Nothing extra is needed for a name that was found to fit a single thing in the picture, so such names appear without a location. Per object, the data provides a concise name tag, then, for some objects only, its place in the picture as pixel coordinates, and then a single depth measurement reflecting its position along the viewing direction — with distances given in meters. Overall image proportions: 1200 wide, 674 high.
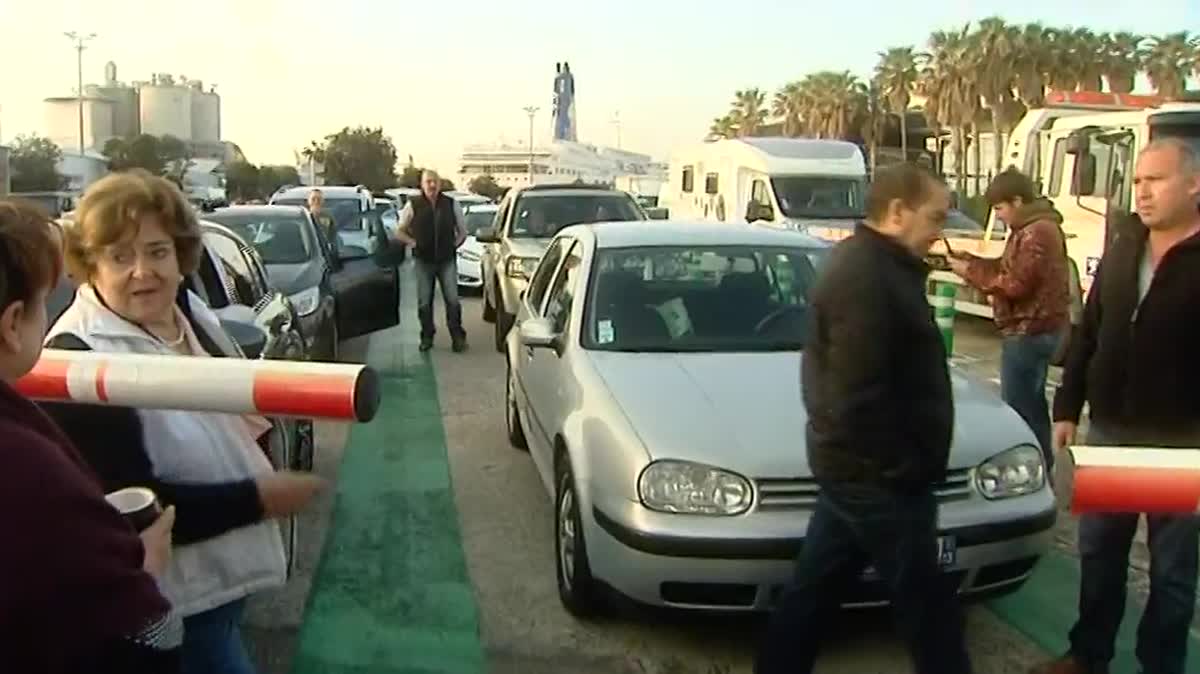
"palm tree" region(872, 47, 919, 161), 59.38
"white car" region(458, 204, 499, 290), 18.06
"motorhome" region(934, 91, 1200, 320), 12.00
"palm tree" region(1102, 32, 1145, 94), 49.88
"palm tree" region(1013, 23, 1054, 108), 49.84
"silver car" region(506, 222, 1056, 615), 4.15
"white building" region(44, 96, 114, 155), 128.75
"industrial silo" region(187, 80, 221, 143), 153.38
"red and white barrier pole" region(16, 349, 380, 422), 2.33
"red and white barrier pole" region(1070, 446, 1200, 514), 2.31
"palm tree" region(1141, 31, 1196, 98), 46.81
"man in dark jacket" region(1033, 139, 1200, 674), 3.66
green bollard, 10.79
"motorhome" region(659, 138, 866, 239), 17.42
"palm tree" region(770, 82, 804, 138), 68.56
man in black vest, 12.10
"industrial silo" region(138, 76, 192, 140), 145.75
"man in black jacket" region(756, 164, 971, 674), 3.33
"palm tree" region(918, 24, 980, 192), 51.84
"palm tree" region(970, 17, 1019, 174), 50.25
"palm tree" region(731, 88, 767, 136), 73.94
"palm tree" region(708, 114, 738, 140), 76.00
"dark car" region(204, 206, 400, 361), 10.05
